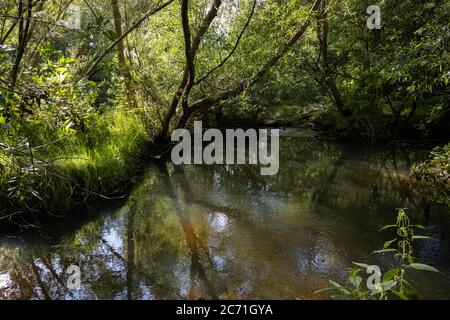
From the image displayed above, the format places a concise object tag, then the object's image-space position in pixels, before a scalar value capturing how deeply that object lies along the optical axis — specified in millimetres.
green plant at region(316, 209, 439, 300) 2416
